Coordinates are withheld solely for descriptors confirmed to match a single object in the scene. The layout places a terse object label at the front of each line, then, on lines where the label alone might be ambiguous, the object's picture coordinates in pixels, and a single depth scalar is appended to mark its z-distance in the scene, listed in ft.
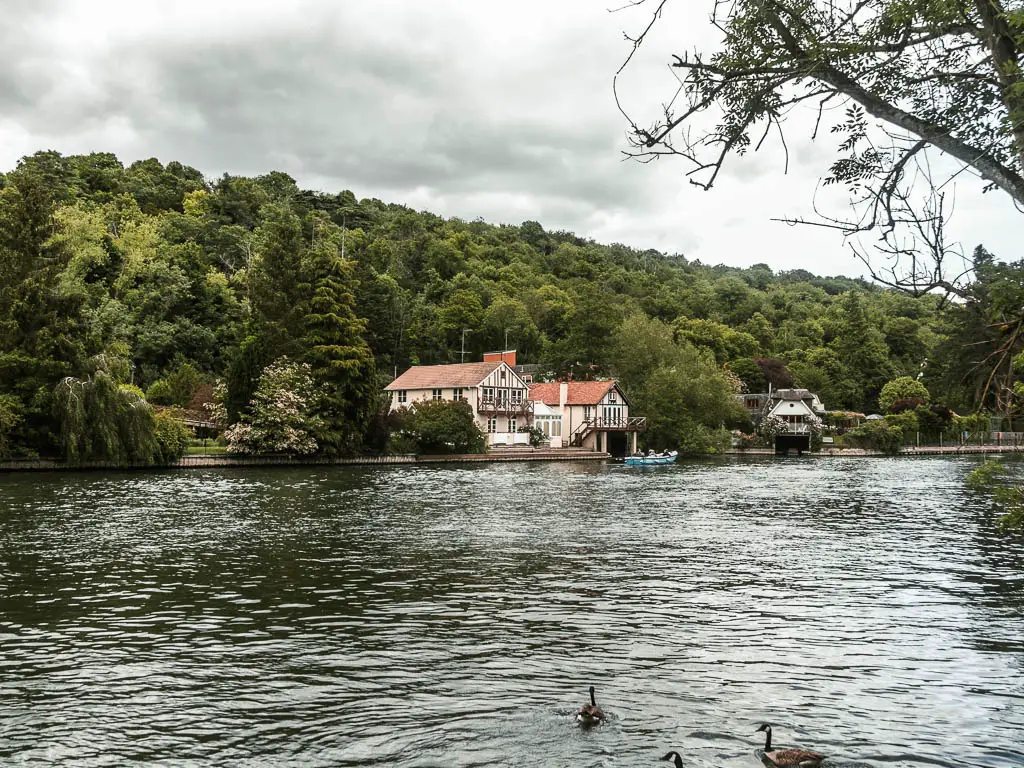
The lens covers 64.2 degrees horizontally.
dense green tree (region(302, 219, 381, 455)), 202.80
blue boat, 232.32
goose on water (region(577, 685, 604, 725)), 33.01
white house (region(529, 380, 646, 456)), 277.23
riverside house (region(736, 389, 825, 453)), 307.58
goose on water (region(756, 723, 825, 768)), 29.12
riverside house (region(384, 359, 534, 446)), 260.83
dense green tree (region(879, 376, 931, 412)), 367.66
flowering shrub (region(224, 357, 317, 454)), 188.14
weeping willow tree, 147.02
